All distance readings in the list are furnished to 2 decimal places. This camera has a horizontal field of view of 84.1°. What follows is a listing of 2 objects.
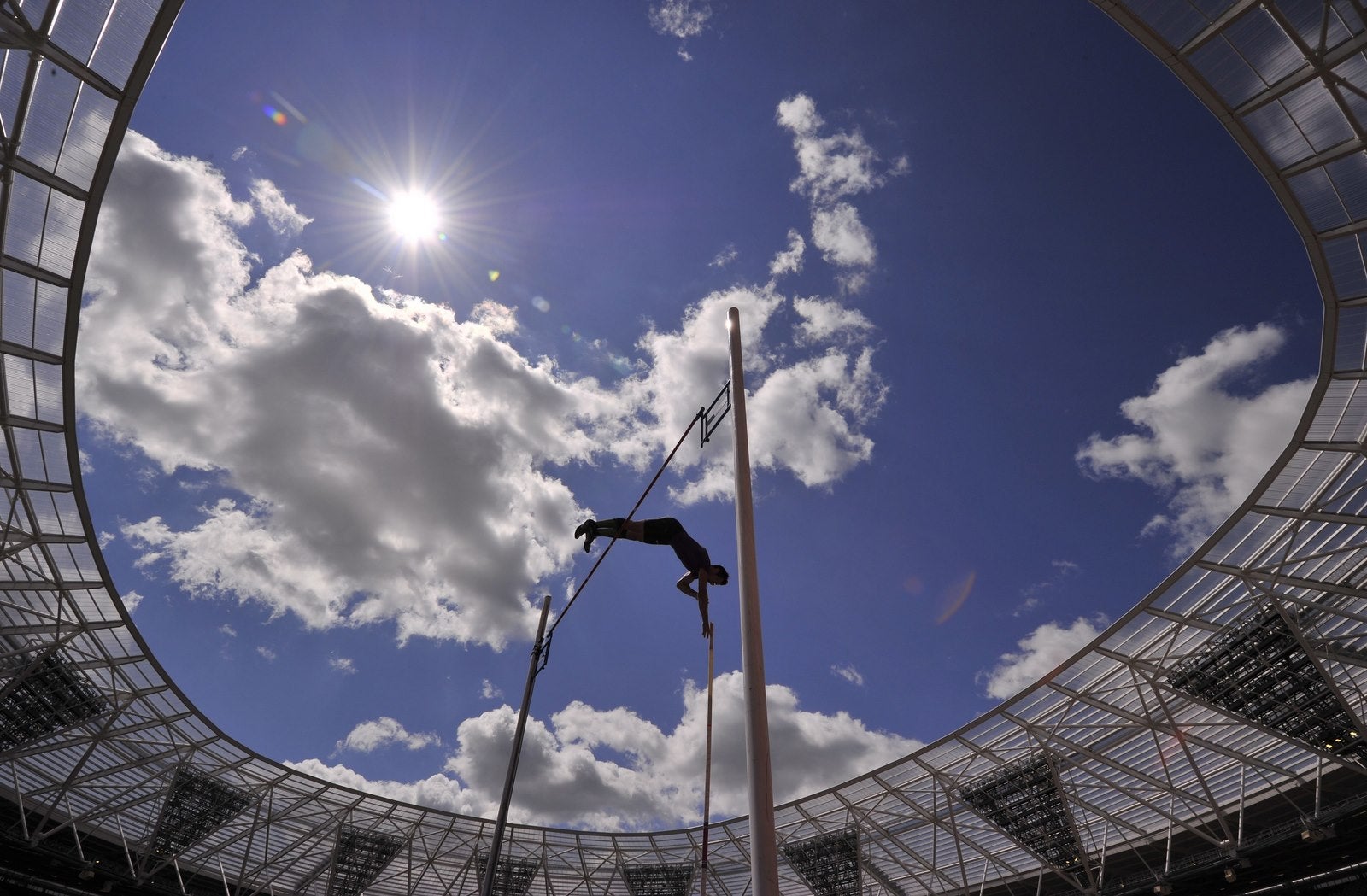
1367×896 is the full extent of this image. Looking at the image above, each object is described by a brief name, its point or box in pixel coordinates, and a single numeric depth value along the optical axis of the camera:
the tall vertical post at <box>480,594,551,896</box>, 12.14
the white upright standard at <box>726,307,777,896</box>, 4.97
